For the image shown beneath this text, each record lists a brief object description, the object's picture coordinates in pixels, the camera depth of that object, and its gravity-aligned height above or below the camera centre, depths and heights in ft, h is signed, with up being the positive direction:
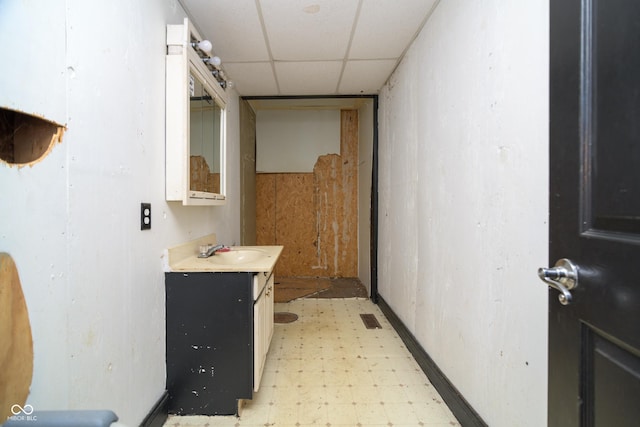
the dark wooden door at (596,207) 1.78 +0.04
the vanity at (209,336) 5.12 -2.29
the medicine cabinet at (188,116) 5.08 +1.86
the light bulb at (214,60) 6.15 +3.32
